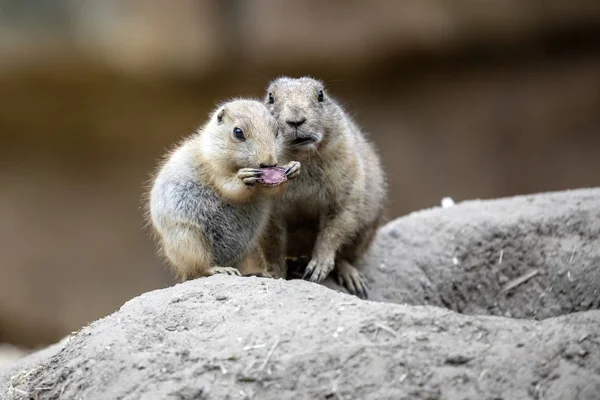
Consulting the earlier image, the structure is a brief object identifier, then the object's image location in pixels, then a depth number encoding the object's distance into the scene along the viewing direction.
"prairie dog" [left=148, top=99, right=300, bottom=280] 11.02
